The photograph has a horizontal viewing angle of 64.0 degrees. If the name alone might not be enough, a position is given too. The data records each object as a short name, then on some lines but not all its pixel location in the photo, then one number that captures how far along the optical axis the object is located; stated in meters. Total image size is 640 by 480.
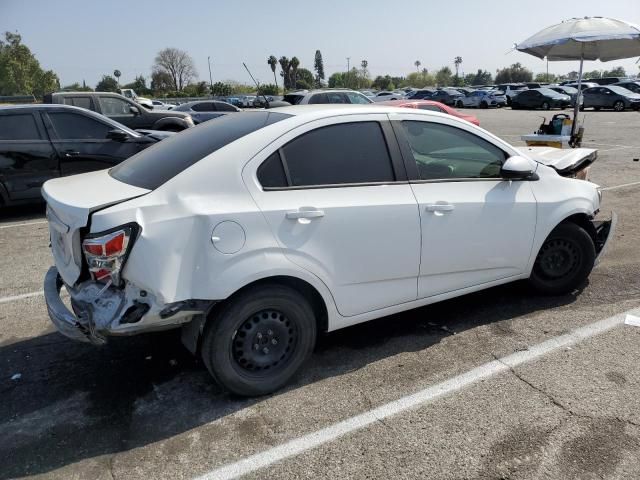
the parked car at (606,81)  40.61
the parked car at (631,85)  34.41
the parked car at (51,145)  7.36
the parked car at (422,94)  41.53
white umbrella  8.25
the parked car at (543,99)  34.19
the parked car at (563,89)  36.94
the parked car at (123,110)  11.88
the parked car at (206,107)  19.53
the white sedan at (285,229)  2.70
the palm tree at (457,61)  127.72
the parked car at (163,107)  28.37
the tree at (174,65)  85.37
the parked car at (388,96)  38.41
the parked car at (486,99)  39.92
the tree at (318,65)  154.12
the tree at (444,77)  117.74
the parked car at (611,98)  30.24
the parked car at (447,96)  41.78
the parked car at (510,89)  39.07
